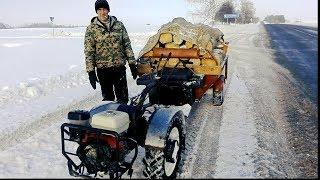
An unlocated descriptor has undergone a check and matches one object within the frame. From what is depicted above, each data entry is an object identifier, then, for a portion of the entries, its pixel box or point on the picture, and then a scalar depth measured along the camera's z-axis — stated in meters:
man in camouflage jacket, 3.68
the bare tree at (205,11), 35.79
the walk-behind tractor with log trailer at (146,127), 2.41
